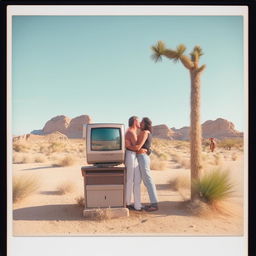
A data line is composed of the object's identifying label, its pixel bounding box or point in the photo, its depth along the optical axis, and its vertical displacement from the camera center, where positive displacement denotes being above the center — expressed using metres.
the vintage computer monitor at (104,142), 4.93 -0.20
